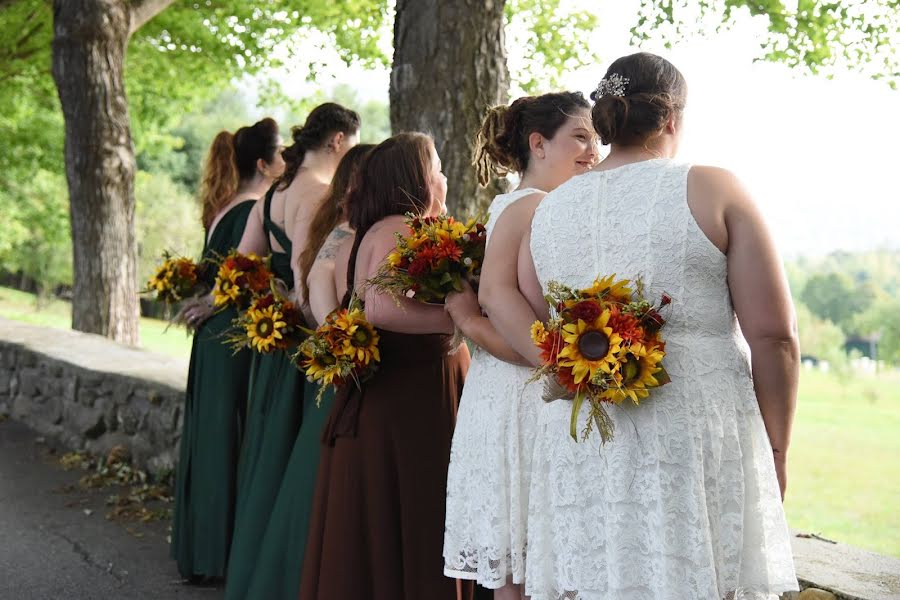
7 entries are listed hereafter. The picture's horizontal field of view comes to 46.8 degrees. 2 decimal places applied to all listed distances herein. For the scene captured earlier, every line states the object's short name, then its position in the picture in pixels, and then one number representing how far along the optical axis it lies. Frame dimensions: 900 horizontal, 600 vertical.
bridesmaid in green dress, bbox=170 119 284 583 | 5.25
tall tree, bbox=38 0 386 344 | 11.48
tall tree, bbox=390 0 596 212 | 5.95
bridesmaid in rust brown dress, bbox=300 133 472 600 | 3.68
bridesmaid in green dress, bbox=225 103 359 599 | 4.47
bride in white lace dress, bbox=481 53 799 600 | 2.51
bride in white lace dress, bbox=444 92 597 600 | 2.98
